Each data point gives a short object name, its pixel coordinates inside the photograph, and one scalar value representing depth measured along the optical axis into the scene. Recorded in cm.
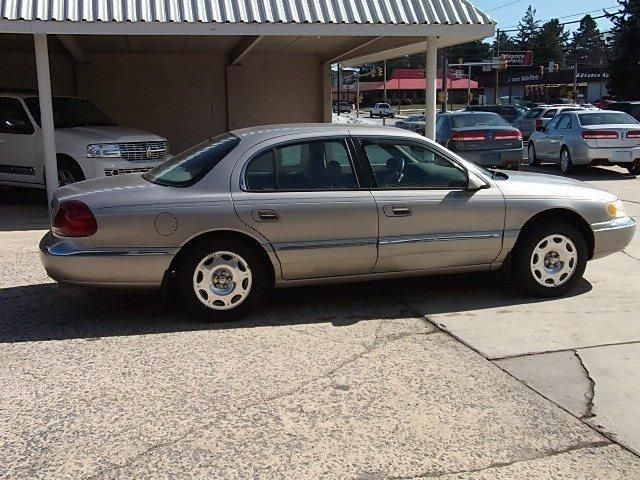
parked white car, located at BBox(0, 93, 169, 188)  1076
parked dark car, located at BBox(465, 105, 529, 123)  3032
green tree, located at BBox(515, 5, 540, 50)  14388
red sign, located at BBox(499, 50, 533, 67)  8156
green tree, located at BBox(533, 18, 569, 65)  13075
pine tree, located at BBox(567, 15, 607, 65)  14000
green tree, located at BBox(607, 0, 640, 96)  4478
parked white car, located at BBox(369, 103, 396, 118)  6881
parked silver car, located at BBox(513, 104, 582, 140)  2664
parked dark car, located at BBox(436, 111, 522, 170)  1454
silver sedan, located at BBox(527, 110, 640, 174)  1536
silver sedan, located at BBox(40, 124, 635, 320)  510
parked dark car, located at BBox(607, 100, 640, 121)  2231
